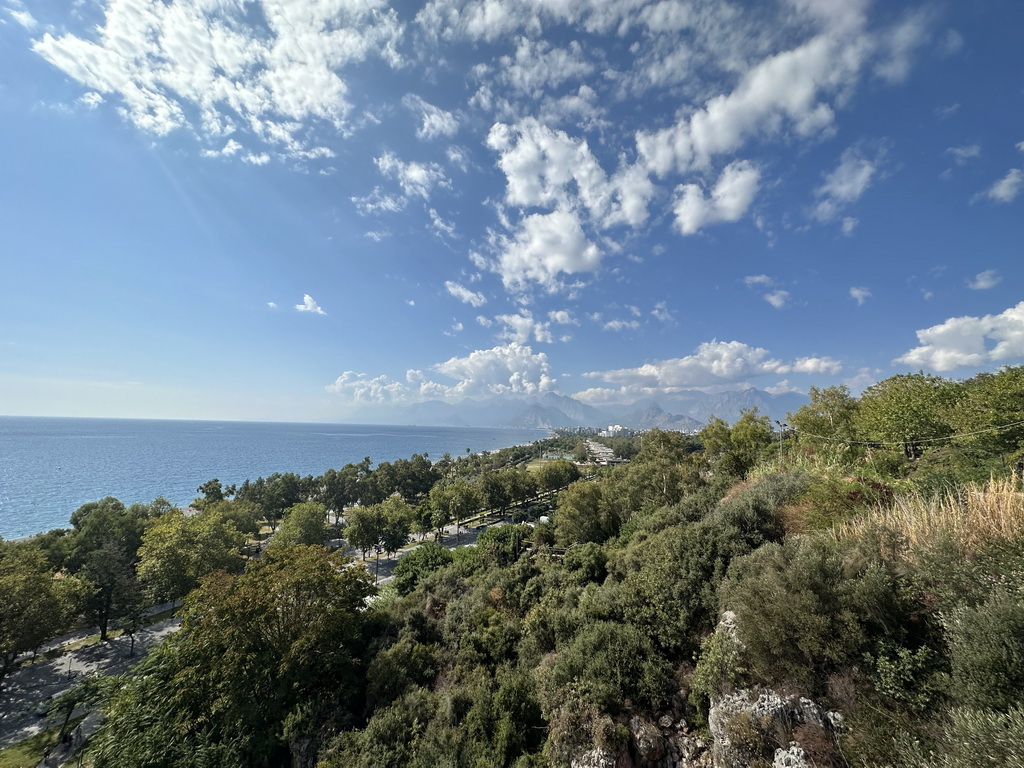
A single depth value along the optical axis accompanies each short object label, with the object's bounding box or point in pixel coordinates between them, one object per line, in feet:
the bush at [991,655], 16.06
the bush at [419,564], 75.46
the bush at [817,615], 22.57
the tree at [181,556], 90.63
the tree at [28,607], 61.39
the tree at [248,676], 36.99
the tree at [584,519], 84.28
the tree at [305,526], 128.57
